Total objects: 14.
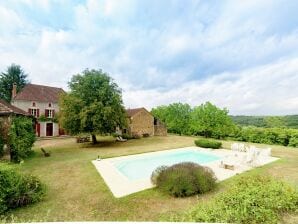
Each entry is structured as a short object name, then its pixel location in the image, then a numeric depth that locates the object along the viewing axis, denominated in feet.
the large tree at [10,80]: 146.72
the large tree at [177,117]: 143.13
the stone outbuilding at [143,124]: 112.16
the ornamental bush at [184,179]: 28.71
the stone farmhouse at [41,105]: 108.68
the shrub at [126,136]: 104.89
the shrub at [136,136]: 109.15
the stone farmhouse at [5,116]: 50.29
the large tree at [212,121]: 113.90
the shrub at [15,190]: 23.73
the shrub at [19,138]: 50.72
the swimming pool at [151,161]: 45.40
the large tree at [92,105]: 71.97
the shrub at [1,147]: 48.91
